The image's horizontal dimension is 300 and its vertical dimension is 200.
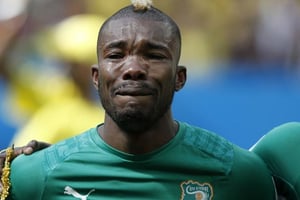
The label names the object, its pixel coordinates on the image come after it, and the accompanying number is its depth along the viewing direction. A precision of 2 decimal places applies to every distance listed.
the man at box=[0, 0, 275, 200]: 6.61
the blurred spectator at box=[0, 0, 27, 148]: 12.54
